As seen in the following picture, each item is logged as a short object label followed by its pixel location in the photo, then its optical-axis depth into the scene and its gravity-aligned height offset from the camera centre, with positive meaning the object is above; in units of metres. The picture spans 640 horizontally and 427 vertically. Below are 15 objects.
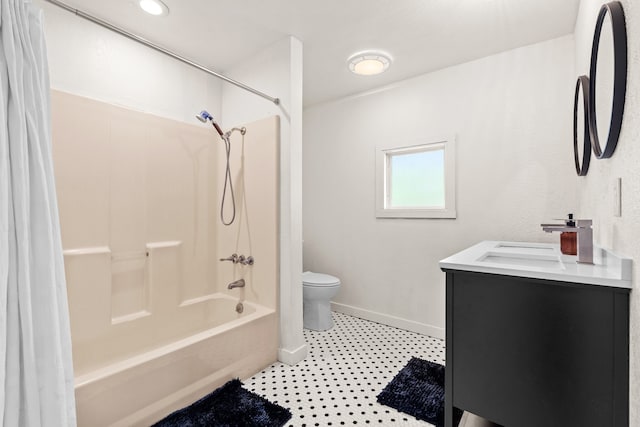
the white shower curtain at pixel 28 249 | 1.00 -0.14
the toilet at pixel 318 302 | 2.77 -0.90
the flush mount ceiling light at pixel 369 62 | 2.42 +1.17
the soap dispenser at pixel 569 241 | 1.52 -0.21
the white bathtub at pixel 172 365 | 1.36 -0.89
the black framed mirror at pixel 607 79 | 0.95 +0.44
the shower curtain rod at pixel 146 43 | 1.29 +0.85
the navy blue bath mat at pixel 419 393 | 1.62 -1.13
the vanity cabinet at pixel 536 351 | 1.03 -0.58
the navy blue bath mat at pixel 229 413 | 1.53 -1.09
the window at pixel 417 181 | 2.60 +0.21
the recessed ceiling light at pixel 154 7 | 1.87 +1.26
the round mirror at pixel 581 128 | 1.51 +0.41
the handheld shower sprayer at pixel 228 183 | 2.41 +0.20
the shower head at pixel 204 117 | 2.20 +0.65
